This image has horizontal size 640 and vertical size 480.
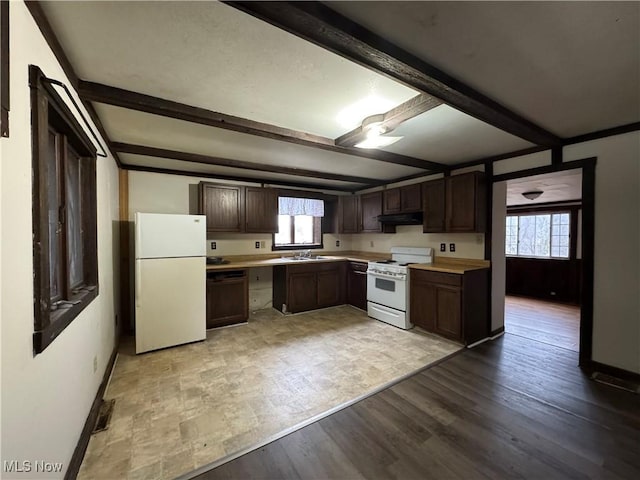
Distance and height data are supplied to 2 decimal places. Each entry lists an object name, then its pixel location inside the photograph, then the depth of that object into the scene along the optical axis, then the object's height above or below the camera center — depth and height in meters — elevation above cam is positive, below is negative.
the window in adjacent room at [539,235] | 5.80 -0.01
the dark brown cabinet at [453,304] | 3.18 -0.86
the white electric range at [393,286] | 3.73 -0.76
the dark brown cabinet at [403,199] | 4.09 +0.55
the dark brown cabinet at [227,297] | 3.64 -0.88
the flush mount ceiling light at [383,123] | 1.89 +0.89
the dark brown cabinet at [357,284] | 4.54 -0.87
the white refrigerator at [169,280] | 2.93 -0.52
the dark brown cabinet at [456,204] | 3.36 +0.40
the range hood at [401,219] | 4.13 +0.25
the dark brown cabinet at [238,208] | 3.93 +0.40
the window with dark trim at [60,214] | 1.12 +0.11
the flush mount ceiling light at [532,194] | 4.75 +0.72
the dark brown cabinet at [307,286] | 4.31 -0.87
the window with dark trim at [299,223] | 4.87 +0.21
